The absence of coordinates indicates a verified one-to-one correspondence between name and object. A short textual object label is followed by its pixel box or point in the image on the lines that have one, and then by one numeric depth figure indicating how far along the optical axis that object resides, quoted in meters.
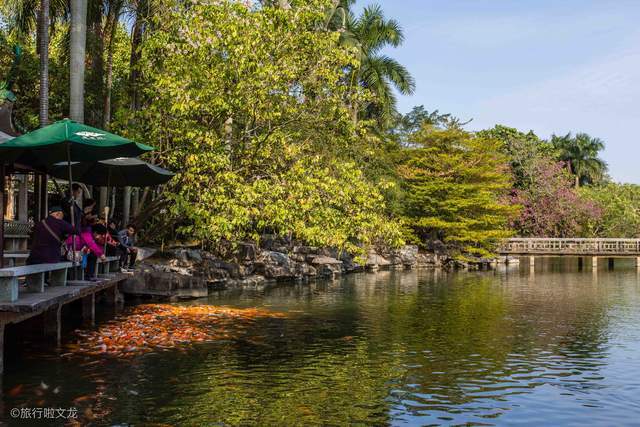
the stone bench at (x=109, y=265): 17.13
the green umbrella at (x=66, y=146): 11.18
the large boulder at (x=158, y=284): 20.56
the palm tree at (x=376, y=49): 43.72
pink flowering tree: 60.38
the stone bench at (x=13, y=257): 13.71
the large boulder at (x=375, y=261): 42.24
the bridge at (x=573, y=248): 51.66
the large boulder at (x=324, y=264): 36.00
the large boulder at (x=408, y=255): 47.93
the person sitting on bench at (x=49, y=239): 11.80
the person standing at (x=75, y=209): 13.39
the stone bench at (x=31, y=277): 9.44
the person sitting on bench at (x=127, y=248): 19.33
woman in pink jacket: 14.30
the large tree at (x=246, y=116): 20.14
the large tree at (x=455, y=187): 48.66
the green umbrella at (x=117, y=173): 16.33
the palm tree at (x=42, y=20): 17.70
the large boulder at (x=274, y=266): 31.39
